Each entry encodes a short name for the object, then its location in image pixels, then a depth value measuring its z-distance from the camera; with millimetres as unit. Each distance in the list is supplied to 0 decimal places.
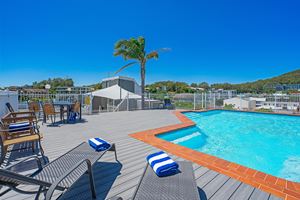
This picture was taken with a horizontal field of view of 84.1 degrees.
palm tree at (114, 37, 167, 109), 12156
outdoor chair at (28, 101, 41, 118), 6320
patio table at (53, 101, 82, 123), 6296
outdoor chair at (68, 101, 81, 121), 6781
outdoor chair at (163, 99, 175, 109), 12551
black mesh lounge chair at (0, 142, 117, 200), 1387
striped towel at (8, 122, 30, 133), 3406
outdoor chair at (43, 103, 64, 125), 6000
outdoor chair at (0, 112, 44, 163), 2921
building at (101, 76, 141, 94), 18941
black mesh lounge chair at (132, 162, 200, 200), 1588
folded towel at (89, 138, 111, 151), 2658
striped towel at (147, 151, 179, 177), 1995
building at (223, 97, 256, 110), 13518
